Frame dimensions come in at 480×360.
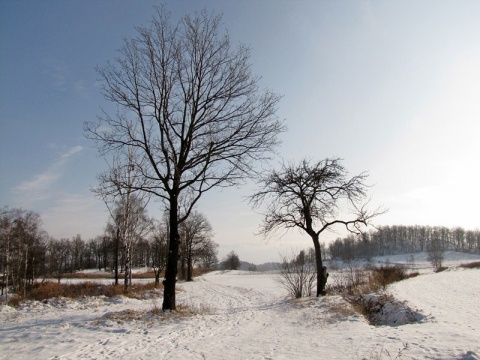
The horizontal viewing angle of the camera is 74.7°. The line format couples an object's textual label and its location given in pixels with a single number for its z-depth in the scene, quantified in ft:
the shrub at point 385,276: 63.18
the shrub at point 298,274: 53.83
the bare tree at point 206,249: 160.97
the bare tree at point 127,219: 71.46
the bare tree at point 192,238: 145.79
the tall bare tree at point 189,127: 38.52
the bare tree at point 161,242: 115.66
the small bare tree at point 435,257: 230.17
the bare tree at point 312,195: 52.16
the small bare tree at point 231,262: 339.98
